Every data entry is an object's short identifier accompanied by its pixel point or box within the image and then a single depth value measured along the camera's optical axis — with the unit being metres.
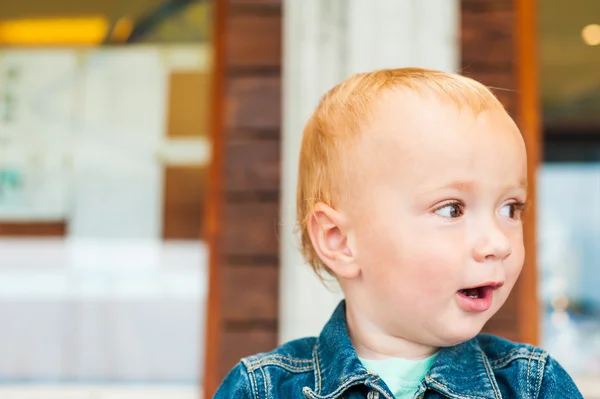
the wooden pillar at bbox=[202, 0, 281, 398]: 2.39
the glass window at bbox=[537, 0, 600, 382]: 2.98
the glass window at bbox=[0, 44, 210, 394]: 2.92
